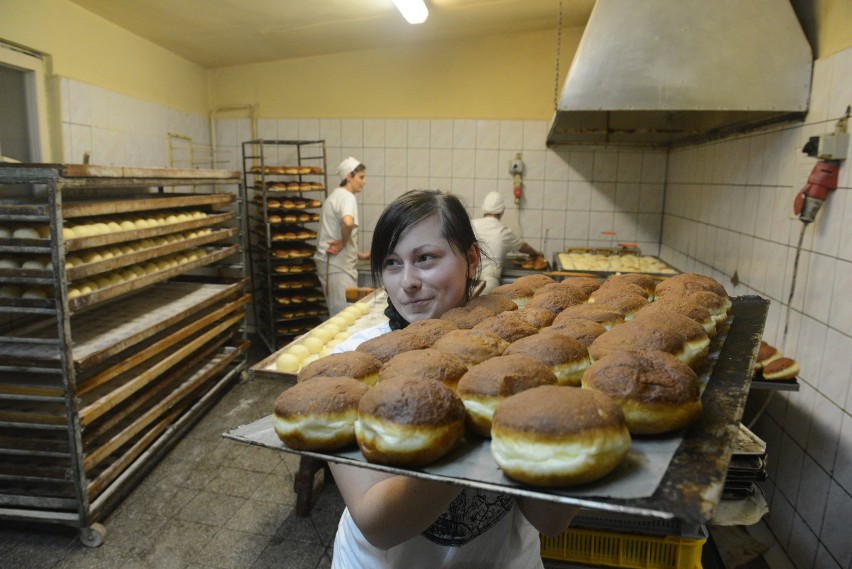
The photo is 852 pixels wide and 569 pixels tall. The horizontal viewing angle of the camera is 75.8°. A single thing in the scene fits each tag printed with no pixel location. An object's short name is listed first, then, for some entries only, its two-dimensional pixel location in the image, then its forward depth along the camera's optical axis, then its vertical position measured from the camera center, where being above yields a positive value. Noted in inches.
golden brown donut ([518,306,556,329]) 43.1 -10.2
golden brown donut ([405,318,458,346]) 37.9 -10.0
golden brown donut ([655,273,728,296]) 53.1 -9.1
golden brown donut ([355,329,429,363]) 35.5 -10.4
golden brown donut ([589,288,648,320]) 45.9 -9.5
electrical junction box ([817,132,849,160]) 79.5 +6.8
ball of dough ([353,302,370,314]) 119.5 -26.7
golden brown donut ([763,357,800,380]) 82.9 -26.7
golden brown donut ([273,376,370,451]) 27.4 -11.7
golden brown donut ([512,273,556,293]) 55.6 -9.6
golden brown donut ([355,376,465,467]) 25.2 -11.1
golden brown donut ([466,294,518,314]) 45.7 -9.8
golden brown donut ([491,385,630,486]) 23.2 -10.8
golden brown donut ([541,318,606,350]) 37.2 -9.7
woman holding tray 42.4 -23.1
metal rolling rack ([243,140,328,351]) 190.7 -18.4
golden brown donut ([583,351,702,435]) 26.9 -10.0
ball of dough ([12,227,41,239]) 88.7 -8.9
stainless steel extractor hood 92.0 +22.0
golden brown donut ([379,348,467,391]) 30.9 -10.3
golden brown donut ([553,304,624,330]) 42.3 -9.8
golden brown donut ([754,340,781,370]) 86.0 -25.9
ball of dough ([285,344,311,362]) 89.4 -27.4
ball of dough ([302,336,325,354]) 97.0 -28.5
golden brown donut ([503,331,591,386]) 32.9 -10.0
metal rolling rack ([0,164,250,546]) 88.6 -30.3
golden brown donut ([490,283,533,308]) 52.9 -10.2
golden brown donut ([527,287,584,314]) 47.3 -9.8
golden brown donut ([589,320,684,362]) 33.9 -9.4
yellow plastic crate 74.9 -49.8
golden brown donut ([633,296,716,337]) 42.3 -9.2
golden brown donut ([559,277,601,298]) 54.1 -9.6
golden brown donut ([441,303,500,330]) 41.4 -10.0
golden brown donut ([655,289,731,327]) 48.1 -9.6
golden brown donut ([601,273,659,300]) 54.9 -9.2
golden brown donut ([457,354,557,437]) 28.7 -10.4
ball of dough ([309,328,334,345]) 102.8 -28.3
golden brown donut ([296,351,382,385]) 32.4 -10.9
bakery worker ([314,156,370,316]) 185.9 -19.0
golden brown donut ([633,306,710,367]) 36.1 -9.5
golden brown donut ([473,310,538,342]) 38.8 -10.0
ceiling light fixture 139.3 +45.5
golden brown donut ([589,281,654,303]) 49.7 -9.3
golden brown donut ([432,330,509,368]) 34.3 -10.1
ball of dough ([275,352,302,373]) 83.2 -27.5
